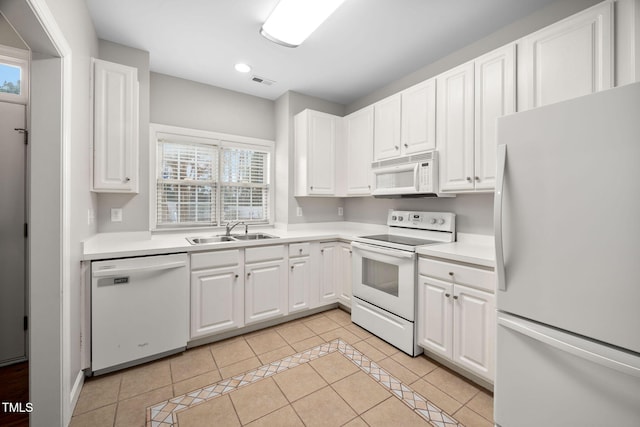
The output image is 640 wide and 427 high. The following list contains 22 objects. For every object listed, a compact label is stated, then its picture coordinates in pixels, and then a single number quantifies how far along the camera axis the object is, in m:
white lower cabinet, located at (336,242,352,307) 3.03
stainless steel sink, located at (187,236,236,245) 2.61
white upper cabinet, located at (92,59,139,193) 2.09
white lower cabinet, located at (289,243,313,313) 2.83
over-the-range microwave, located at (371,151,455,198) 2.35
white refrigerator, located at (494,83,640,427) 0.98
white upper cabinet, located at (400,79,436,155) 2.38
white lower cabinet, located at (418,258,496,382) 1.75
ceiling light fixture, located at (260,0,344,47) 1.80
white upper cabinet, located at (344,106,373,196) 3.04
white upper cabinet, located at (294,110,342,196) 3.22
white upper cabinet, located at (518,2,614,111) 1.48
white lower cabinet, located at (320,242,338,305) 3.05
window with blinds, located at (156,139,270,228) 2.98
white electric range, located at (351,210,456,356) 2.21
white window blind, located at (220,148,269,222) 3.32
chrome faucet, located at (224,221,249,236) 2.95
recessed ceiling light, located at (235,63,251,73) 2.73
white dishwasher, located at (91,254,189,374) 1.89
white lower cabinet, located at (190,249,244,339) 2.30
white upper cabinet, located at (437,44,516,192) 1.91
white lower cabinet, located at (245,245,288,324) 2.56
